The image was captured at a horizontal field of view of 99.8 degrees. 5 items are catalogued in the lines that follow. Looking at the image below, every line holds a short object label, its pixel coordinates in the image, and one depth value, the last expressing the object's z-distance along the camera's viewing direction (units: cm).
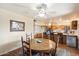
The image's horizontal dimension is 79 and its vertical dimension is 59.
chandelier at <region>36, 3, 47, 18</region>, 162
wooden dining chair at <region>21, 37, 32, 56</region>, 185
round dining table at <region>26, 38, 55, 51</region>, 198
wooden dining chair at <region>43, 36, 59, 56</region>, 184
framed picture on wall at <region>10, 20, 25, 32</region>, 183
